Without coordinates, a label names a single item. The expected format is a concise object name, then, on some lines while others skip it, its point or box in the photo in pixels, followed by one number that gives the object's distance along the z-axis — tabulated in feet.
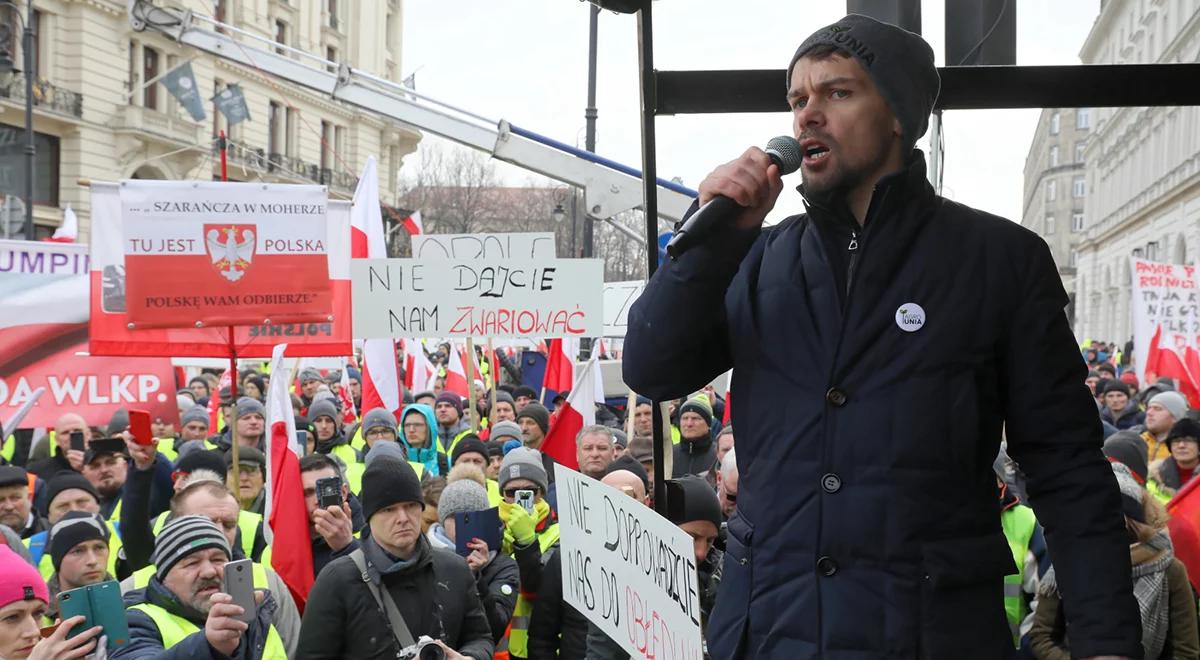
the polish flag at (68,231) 46.47
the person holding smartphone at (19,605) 12.64
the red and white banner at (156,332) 25.94
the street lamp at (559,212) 90.05
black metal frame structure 9.03
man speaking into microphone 6.18
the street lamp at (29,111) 58.54
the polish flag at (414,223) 52.20
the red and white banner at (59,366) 27.71
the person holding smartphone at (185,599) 13.19
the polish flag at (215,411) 40.37
